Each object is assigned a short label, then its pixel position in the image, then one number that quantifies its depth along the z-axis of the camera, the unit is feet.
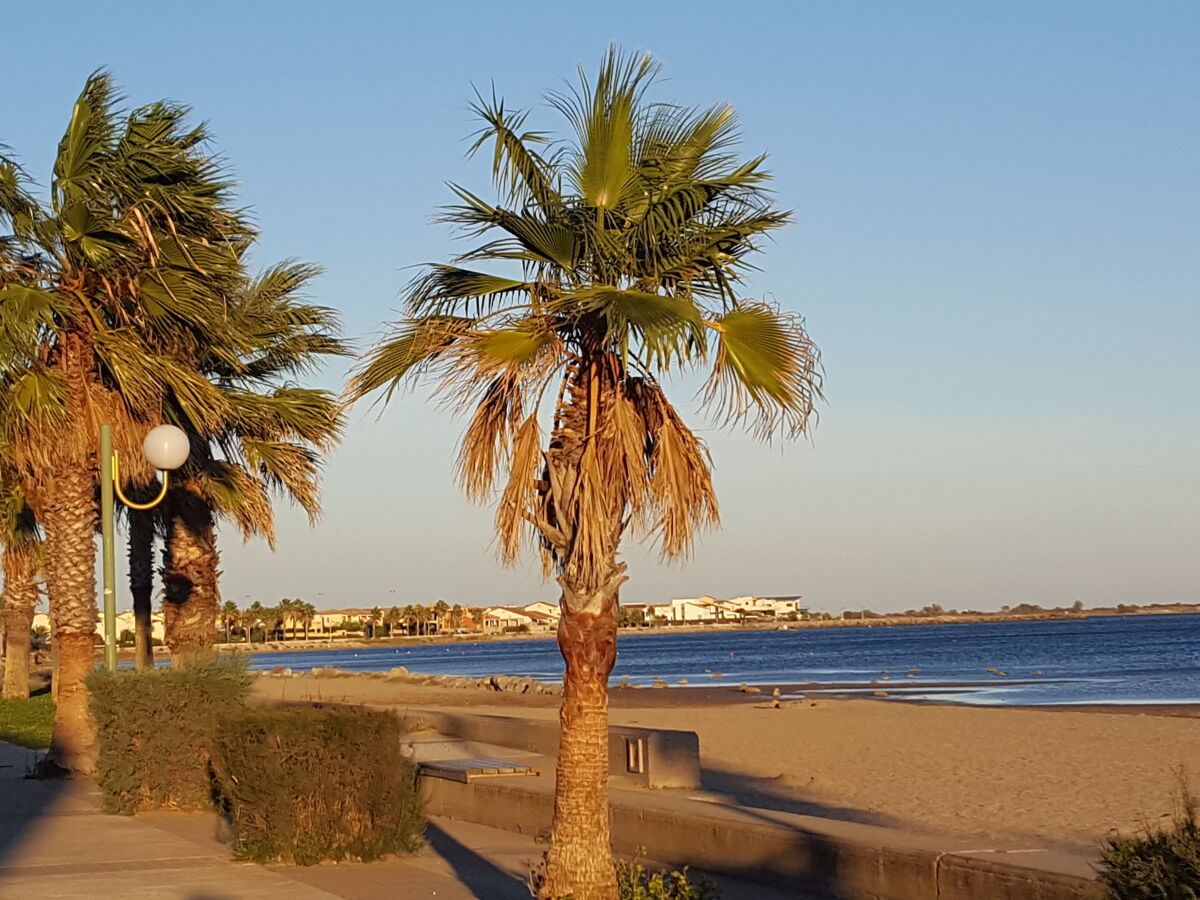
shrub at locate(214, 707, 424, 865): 33.01
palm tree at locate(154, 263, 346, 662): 67.31
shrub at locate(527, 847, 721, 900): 23.52
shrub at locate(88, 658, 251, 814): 42.24
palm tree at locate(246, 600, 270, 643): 590.55
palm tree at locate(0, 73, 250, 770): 49.65
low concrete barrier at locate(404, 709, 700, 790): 41.83
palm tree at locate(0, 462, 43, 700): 96.73
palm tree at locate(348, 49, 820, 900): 23.79
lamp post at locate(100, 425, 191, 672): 42.06
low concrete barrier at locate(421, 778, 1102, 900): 24.13
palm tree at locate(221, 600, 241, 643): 539.70
